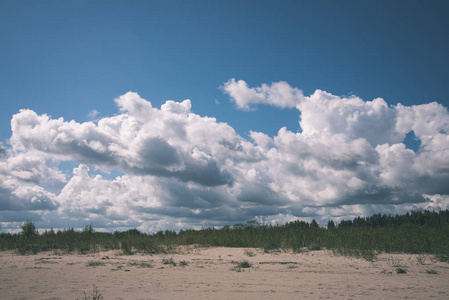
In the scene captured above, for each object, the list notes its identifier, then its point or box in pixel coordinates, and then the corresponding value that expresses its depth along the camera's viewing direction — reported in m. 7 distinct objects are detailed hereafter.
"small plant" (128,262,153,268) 12.14
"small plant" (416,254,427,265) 11.48
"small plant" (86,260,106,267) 12.69
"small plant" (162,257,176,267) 12.60
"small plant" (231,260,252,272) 11.65
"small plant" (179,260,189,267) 12.62
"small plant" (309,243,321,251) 16.11
